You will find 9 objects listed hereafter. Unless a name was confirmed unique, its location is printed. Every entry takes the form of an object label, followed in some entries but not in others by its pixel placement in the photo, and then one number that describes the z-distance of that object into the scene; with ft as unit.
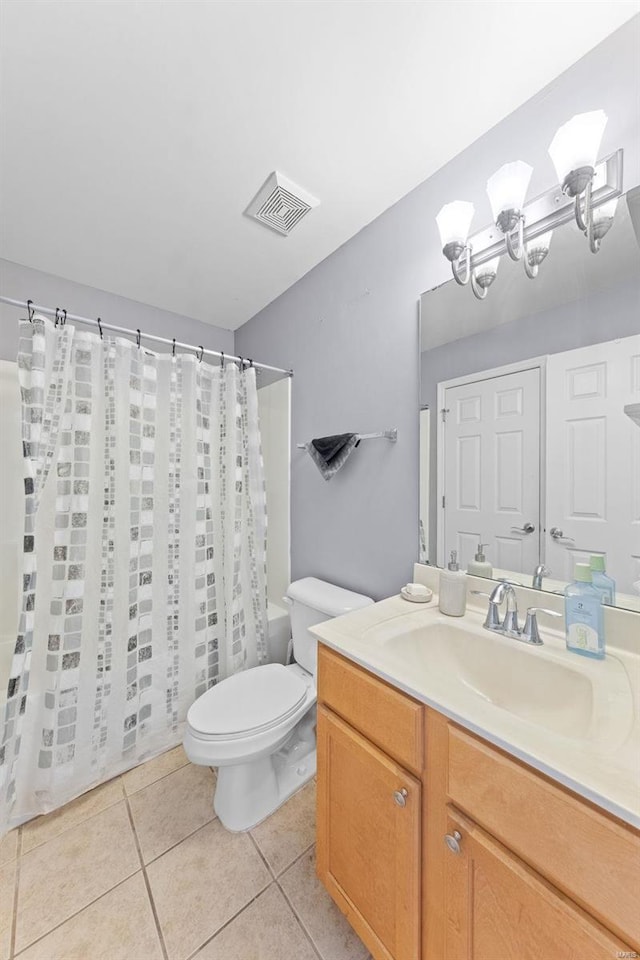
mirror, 2.87
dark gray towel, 5.05
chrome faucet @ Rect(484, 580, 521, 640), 3.07
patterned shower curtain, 4.25
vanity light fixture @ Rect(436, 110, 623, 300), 2.87
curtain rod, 4.08
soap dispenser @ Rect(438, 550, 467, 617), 3.51
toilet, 3.92
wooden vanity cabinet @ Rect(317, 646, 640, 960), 1.60
